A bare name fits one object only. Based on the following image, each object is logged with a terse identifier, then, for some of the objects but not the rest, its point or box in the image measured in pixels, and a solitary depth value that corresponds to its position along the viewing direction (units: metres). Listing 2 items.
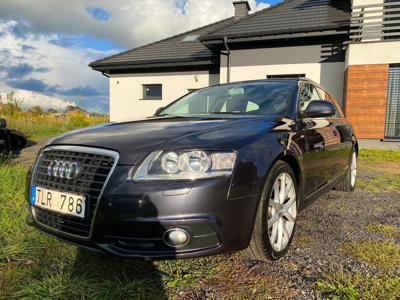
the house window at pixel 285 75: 11.47
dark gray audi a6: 1.89
